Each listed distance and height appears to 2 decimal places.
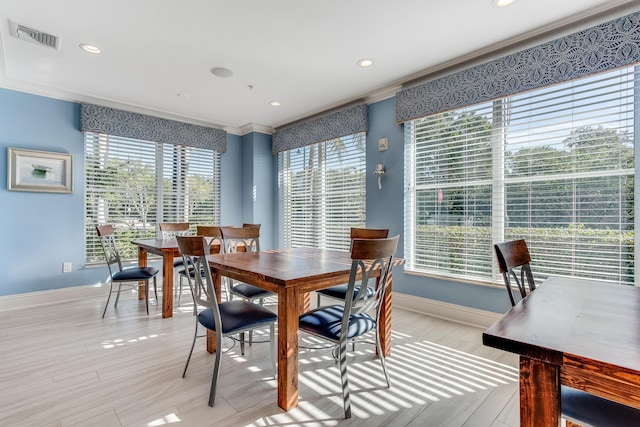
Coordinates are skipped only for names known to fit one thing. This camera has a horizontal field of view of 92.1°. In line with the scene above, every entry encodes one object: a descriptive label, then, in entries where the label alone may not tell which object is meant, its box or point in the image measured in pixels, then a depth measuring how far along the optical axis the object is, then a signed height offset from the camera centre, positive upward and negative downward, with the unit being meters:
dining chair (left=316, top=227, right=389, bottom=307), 2.57 -0.22
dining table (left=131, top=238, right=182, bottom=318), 3.17 -0.55
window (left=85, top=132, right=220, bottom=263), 4.17 +0.40
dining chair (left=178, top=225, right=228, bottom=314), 3.46 -0.23
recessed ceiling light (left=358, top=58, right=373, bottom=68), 3.10 +1.55
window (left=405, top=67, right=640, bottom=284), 2.35 +0.30
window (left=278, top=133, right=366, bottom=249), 4.29 +0.34
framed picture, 3.58 +0.51
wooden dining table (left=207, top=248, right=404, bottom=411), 1.75 -0.41
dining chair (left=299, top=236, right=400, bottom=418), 1.72 -0.64
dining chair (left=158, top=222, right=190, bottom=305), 4.02 -0.24
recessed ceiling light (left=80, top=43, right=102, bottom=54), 2.79 +1.52
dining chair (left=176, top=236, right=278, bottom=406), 1.81 -0.66
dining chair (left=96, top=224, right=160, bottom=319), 3.34 -0.65
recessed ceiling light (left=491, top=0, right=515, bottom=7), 2.22 +1.54
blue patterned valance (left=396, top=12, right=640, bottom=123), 2.25 +1.26
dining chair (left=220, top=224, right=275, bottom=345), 2.63 -0.33
